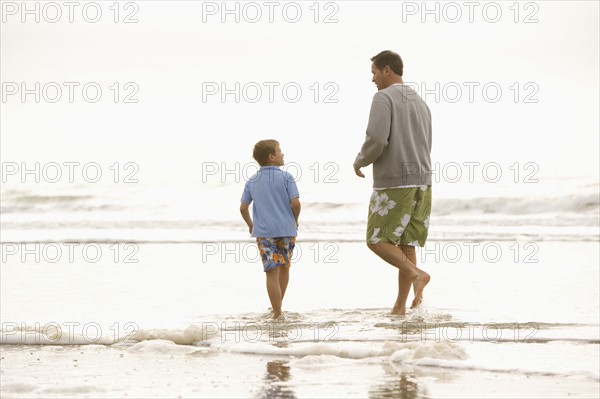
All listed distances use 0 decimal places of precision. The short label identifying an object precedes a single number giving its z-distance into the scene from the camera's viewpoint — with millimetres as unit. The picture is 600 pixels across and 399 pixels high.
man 12961
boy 14047
